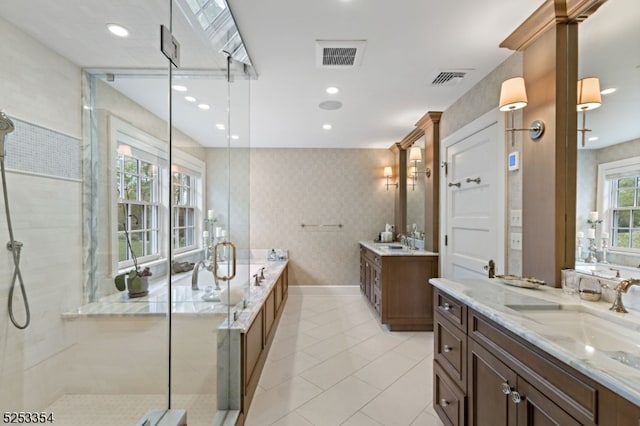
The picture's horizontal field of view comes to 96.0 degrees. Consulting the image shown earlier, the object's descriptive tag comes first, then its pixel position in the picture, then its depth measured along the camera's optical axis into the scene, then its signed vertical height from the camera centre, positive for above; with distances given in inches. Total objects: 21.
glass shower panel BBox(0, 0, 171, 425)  52.6 +0.9
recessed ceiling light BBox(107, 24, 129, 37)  64.0 +40.9
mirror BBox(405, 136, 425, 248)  156.2 +12.7
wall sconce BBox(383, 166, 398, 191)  195.9 +27.2
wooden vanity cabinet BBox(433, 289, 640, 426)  32.1 -24.9
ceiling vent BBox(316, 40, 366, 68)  80.1 +46.9
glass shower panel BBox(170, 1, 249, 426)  67.5 -3.3
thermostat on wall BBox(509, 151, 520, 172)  81.6 +14.9
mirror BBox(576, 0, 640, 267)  50.8 +18.1
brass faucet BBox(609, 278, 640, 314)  45.9 -12.8
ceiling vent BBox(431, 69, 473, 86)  96.0 +46.7
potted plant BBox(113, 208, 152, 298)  74.2 -18.1
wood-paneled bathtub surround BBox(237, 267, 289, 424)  72.2 -42.3
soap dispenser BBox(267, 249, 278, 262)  188.8 -29.6
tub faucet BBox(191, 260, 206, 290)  76.4 -17.0
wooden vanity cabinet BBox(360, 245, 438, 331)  133.8 -37.4
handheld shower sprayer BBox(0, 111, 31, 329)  48.9 -6.3
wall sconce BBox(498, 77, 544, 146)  70.6 +28.2
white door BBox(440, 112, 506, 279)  91.0 +4.9
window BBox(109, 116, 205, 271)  68.7 +3.3
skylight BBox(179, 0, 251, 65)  67.1 +47.3
